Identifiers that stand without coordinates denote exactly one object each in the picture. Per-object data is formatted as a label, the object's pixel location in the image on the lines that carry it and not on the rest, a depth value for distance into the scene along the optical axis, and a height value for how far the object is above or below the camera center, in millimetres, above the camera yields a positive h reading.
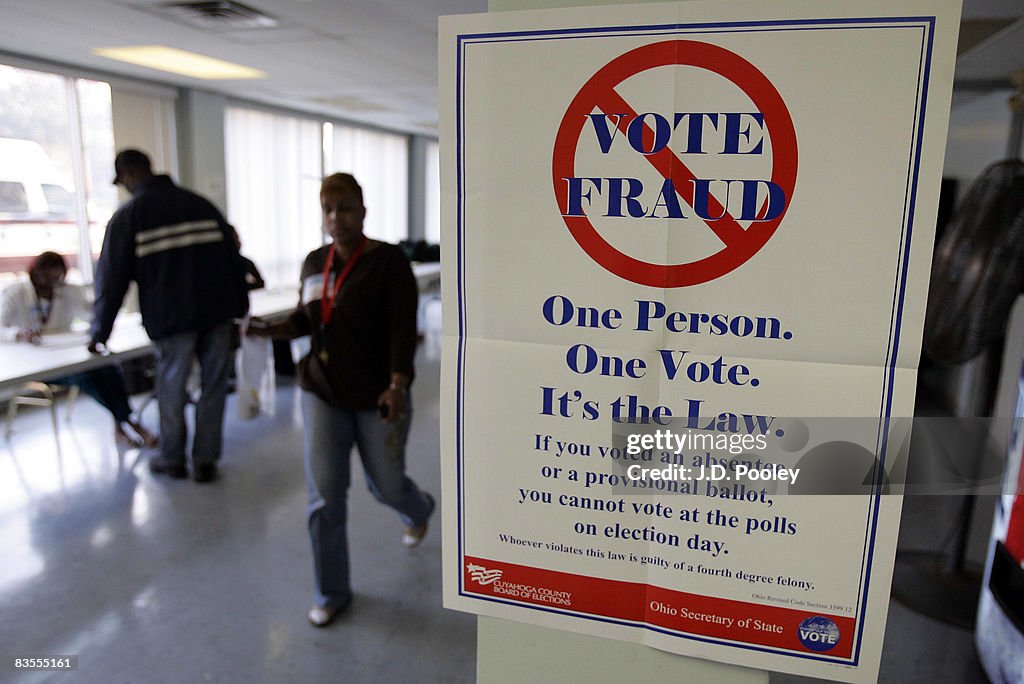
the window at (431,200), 10133 +262
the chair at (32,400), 3957 -1057
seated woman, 3775 -565
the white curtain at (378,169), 8195 +588
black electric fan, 2418 -266
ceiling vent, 3004 +873
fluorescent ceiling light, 4164 +948
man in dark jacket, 3379 -367
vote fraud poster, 709 -91
